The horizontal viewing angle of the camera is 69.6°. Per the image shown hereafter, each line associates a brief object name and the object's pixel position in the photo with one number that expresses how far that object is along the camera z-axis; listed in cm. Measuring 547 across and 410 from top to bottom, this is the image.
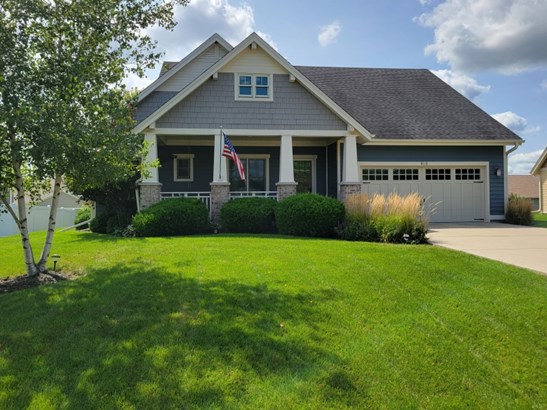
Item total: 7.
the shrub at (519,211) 1606
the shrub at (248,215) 1264
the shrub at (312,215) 1155
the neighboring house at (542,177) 3139
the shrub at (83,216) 1856
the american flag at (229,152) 1230
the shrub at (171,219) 1175
